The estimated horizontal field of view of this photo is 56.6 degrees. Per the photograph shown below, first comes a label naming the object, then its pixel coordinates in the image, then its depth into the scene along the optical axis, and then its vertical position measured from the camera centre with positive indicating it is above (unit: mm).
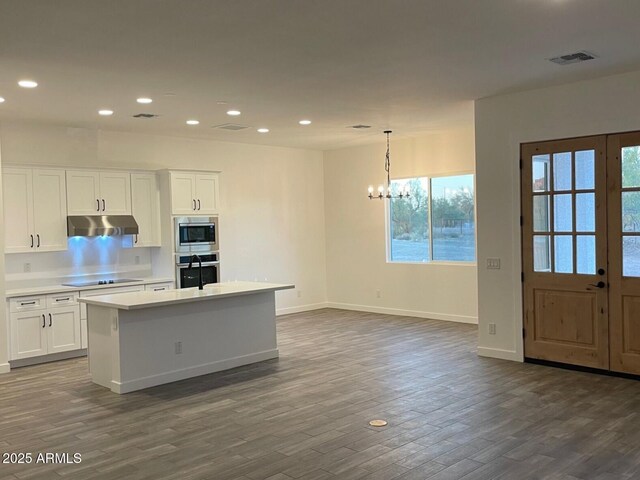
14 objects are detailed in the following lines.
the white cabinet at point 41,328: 6762 -1101
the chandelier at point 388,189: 9491 +595
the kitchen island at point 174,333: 5633 -1052
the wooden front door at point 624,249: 5594 -277
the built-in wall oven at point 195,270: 8320 -569
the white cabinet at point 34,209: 7035 +302
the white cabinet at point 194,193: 8320 +529
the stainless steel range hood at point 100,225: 7449 +92
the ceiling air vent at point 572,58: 4887 +1374
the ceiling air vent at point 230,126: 7844 +1388
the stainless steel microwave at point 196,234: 8320 -58
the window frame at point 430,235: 8922 -161
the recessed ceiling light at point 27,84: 5281 +1359
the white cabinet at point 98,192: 7543 +523
